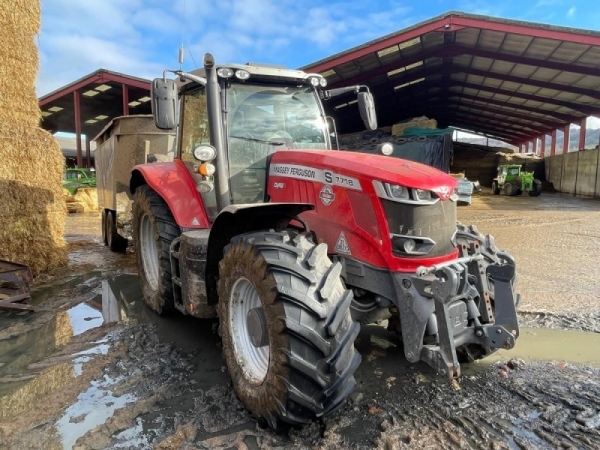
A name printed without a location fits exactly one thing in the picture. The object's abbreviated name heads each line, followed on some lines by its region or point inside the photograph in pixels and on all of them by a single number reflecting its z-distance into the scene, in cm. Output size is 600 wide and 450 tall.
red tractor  225
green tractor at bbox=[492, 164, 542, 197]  2234
